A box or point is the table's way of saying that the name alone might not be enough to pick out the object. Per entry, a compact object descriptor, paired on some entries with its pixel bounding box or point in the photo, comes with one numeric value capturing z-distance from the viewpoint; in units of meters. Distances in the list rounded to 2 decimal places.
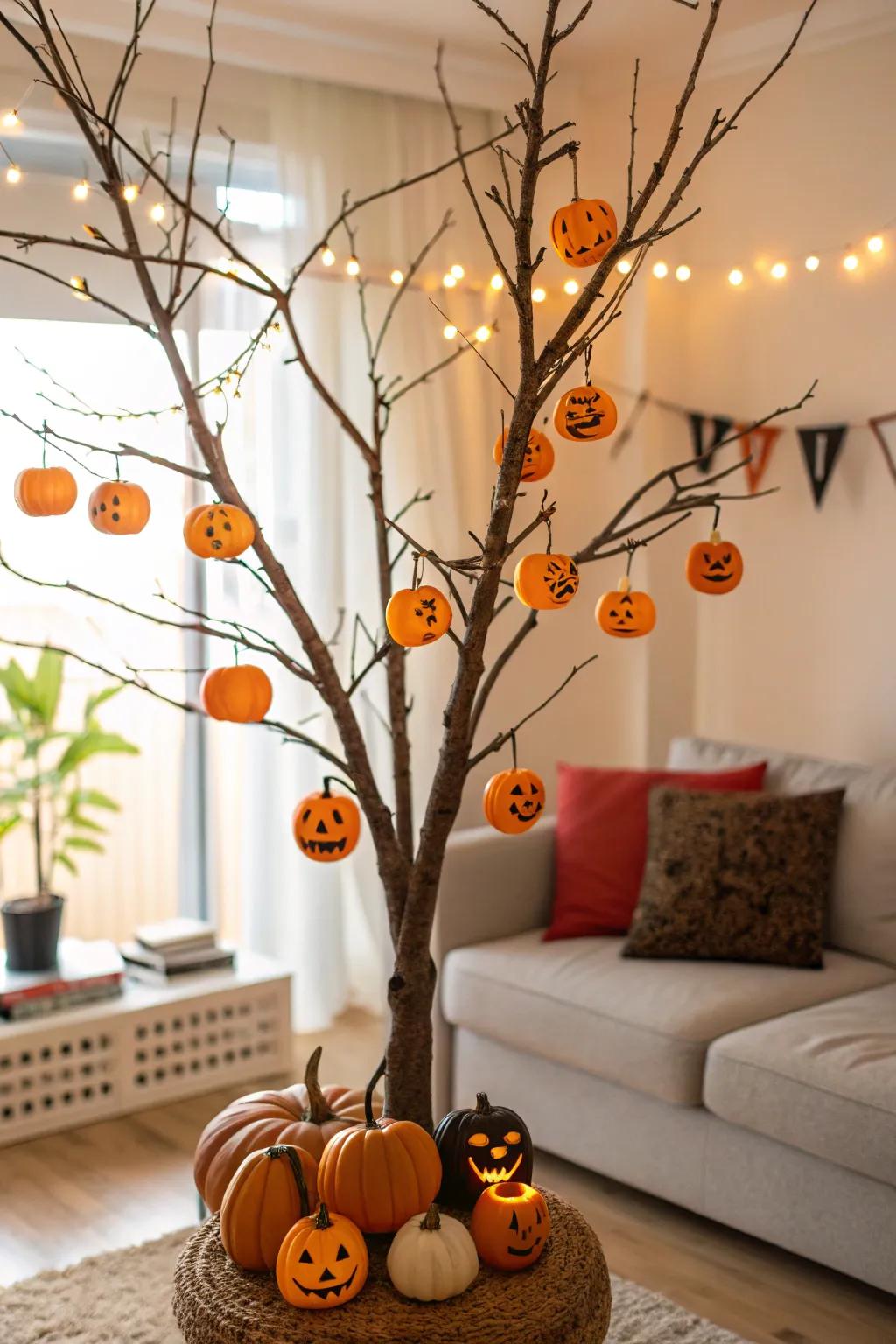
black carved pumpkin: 1.86
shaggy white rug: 2.36
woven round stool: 1.62
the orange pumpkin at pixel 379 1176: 1.74
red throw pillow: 3.22
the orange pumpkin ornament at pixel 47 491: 1.88
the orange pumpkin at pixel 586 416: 1.84
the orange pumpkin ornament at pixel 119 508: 1.89
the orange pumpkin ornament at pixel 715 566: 1.96
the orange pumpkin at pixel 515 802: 1.87
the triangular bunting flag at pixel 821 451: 3.63
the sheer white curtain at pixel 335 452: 3.75
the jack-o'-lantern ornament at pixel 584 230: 1.74
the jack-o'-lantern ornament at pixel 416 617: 1.70
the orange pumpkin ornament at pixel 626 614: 1.97
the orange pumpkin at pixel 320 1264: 1.65
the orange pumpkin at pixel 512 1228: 1.72
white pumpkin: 1.66
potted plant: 3.38
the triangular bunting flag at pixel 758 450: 3.80
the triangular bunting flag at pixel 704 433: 3.98
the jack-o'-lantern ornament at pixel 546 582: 1.72
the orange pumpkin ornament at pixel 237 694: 1.91
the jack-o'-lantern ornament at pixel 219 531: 1.78
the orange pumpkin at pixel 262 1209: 1.75
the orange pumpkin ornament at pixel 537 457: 1.84
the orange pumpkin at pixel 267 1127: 1.94
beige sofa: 2.44
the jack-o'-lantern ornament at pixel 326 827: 1.93
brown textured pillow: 2.97
